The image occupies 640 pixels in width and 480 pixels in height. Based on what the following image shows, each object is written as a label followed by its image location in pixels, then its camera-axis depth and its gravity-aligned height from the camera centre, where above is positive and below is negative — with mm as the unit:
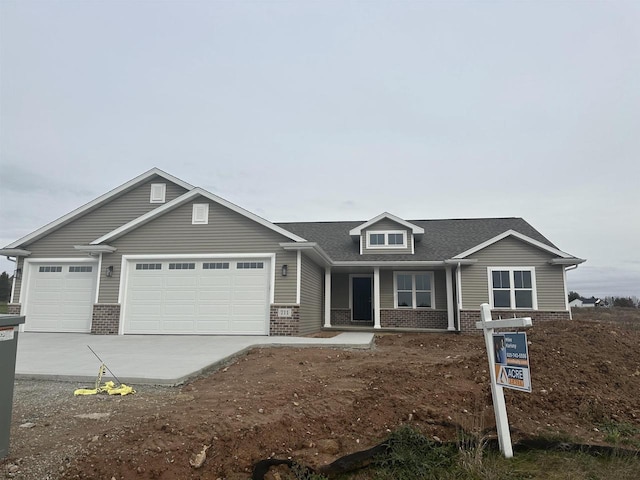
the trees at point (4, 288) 36631 +895
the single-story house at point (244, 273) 13102 +1017
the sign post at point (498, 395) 3799 -859
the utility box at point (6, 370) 3613 -651
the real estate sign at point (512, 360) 3529 -496
